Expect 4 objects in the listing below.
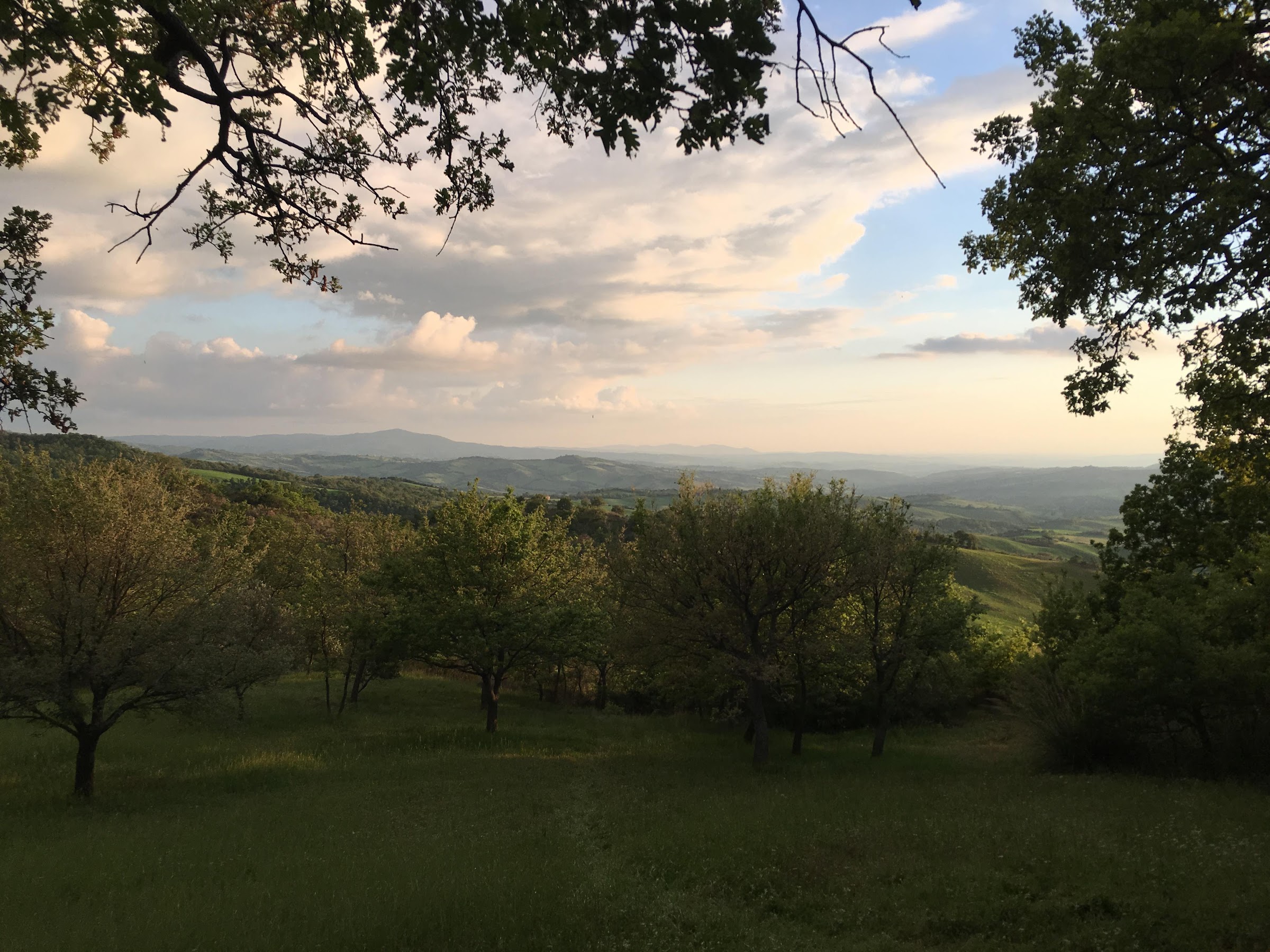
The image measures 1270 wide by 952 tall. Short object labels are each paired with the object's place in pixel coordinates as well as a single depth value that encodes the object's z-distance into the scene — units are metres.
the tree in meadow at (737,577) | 24.05
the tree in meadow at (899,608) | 25.05
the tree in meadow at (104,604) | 18.38
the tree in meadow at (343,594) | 32.47
